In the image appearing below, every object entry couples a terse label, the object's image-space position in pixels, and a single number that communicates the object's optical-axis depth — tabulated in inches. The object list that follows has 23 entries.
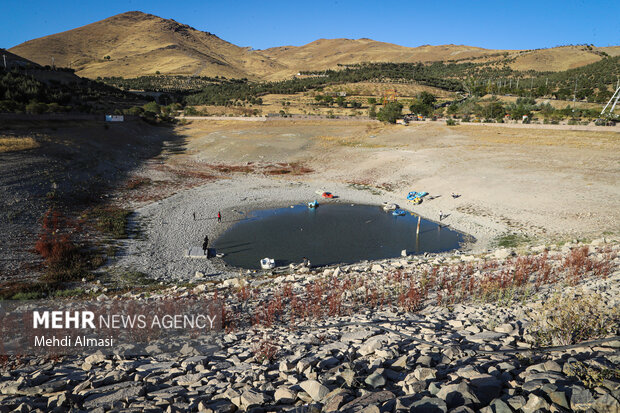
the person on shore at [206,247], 888.9
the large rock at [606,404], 210.2
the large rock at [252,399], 267.1
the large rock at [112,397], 274.1
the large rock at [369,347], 351.8
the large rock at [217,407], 260.0
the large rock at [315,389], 264.8
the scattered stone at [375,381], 275.9
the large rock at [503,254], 739.8
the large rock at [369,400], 237.6
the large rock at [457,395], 233.3
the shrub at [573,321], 343.0
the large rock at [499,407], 220.5
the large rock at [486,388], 241.9
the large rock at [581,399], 216.5
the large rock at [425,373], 278.8
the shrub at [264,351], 361.3
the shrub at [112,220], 991.7
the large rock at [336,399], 242.1
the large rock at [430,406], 222.3
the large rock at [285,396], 271.0
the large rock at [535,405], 219.9
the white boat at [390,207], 1316.4
